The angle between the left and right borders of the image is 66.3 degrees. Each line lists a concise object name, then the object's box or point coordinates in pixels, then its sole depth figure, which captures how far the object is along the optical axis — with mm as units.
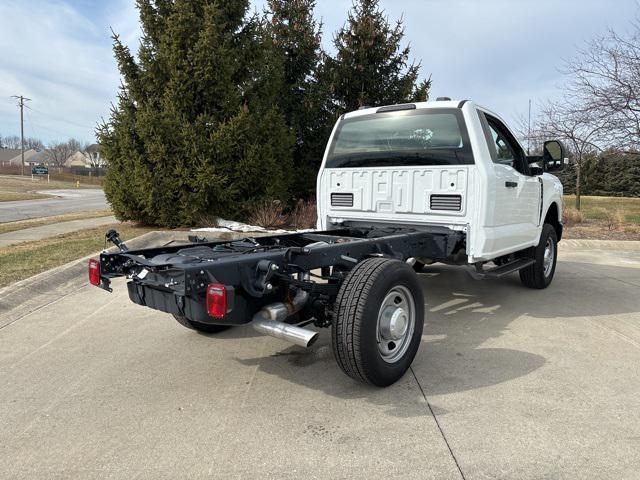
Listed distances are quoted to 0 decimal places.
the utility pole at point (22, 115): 74144
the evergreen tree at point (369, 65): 13828
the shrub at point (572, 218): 14758
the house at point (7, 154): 120938
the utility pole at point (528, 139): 22756
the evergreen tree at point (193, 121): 10641
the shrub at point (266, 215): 11477
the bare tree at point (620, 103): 13625
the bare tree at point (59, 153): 124425
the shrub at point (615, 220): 13664
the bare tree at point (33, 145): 138000
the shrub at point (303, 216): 12207
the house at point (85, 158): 120969
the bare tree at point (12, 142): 154725
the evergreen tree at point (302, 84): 13484
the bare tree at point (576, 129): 14562
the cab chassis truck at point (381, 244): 3188
